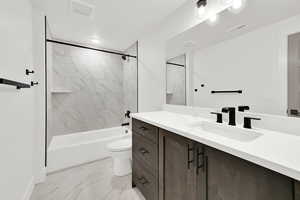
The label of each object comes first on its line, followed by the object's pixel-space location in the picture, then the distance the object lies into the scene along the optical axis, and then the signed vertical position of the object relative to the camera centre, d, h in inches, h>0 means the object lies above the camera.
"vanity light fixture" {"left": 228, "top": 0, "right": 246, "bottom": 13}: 42.8 +30.5
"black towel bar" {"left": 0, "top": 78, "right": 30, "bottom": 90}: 30.7 +4.4
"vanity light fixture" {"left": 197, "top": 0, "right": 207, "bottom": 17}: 52.0 +36.8
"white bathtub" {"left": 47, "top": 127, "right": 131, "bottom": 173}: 76.0 -31.5
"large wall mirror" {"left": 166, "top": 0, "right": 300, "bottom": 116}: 33.0 +12.4
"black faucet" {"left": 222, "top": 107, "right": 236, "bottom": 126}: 39.8 -5.0
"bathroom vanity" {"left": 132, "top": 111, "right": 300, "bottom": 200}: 20.4 -13.5
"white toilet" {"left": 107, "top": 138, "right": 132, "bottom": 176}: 70.6 -31.6
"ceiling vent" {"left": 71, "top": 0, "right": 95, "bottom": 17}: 61.2 +44.5
